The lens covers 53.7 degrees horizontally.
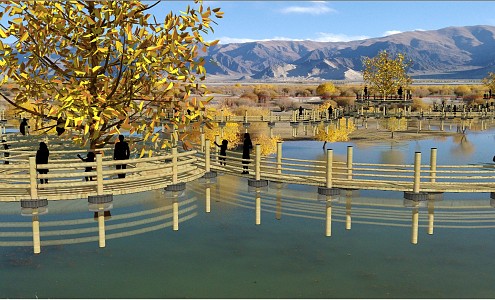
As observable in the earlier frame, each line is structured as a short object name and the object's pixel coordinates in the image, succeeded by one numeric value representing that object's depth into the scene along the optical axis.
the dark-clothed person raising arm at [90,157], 20.72
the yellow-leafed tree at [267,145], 46.72
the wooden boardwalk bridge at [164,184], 18.75
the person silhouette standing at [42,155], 19.94
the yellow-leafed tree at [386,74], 80.38
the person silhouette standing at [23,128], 38.83
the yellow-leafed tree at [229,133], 51.06
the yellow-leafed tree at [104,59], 16.66
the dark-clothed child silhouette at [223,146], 27.80
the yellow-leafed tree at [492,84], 100.17
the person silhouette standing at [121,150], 21.39
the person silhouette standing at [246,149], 26.40
